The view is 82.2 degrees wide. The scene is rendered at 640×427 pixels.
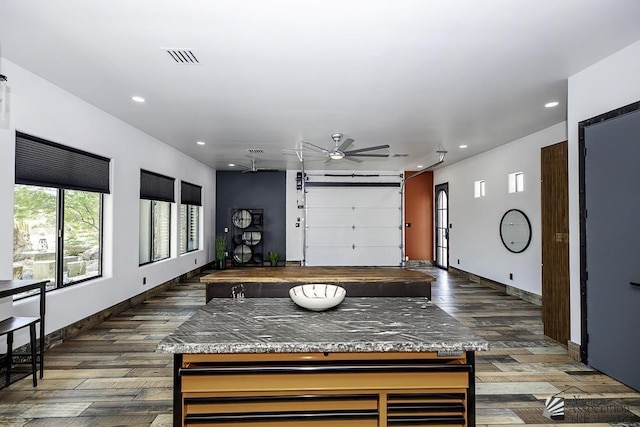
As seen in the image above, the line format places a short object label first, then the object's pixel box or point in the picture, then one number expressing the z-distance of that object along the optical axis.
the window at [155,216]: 5.77
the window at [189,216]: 7.53
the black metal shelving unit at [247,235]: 9.57
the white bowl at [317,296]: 2.00
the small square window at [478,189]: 7.43
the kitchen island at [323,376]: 1.56
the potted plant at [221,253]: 9.09
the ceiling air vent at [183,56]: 2.84
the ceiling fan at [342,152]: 4.99
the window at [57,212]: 3.38
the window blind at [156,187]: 5.66
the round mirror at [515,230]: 5.90
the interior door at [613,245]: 2.77
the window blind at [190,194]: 7.37
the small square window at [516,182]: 6.11
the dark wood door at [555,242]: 3.79
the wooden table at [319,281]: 3.84
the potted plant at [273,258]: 9.13
